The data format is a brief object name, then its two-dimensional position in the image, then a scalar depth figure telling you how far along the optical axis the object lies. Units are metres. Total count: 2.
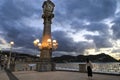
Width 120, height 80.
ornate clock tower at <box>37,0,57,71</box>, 12.38
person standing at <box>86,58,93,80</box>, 6.24
